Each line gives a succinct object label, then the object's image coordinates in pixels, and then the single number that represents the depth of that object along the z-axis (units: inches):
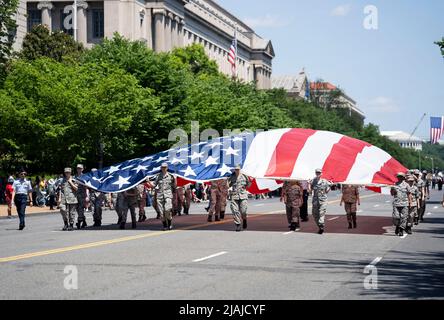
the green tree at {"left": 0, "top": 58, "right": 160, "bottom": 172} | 2006.6
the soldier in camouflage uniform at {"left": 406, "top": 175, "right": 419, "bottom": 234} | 1001.1
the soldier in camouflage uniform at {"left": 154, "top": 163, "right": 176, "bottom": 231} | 1026.1
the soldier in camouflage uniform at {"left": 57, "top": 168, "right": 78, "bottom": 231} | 1027.9
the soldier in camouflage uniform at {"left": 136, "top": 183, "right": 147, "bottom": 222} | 1269.1
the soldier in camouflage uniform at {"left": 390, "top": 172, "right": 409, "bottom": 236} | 979.3
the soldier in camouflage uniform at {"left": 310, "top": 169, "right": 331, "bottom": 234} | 1004.6
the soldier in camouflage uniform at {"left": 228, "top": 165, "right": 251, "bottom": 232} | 1042.1
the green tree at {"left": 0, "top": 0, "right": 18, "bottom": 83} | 2076.8
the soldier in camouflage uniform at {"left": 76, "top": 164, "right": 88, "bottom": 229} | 1079.0
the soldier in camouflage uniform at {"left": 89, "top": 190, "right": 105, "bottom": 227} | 1147.9
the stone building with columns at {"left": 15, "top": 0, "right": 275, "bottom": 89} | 3750.0
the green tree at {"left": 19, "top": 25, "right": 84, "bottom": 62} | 2662.4
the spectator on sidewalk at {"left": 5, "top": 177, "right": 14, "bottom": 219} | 1519.4
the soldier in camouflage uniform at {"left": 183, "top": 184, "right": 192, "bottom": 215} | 1483.8
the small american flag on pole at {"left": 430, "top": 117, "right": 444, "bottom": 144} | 3597.4
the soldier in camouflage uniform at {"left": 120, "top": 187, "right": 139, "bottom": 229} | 1095.0
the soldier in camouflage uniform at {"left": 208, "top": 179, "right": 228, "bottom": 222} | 1226.0
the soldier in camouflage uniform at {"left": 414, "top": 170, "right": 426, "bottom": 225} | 1227.5
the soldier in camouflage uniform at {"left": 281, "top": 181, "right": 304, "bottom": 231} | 1056.8
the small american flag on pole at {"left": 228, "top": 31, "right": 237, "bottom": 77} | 3415.4
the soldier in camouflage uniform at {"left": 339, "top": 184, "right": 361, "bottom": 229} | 1106.1
